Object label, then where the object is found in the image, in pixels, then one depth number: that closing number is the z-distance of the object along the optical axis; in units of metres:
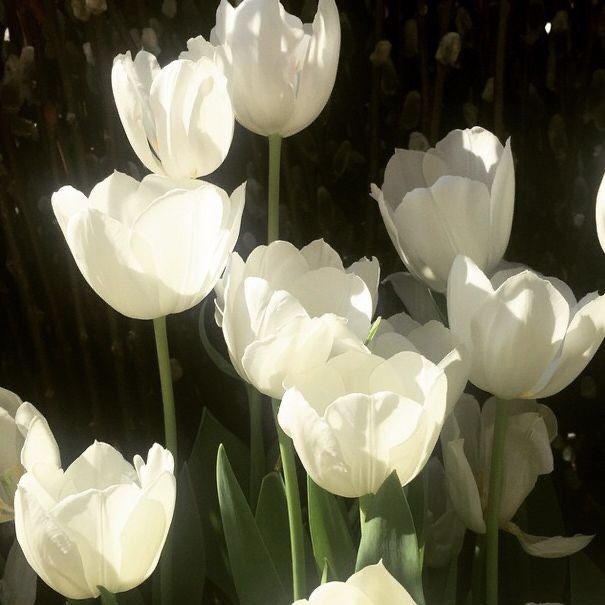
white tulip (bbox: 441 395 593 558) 0.59
